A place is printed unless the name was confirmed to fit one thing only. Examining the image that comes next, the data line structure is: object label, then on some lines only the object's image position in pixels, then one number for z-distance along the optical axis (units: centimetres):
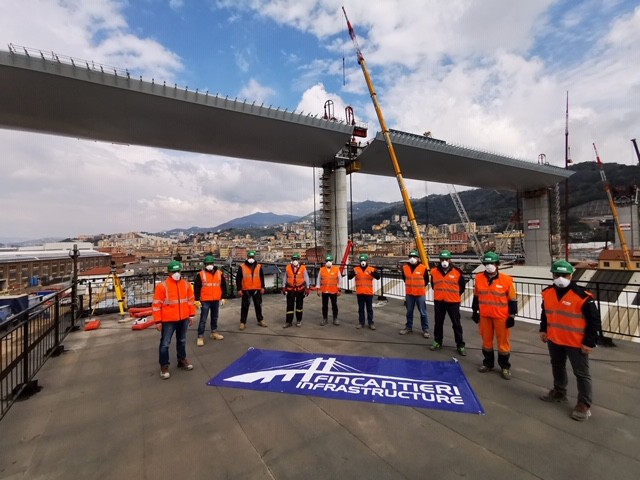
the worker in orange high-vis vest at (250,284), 695
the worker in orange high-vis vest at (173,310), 448
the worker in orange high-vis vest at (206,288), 592
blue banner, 366
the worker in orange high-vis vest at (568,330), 324
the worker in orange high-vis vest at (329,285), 727
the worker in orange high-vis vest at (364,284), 693
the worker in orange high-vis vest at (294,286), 715
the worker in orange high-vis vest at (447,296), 523
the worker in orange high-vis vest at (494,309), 429
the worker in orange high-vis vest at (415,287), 636
